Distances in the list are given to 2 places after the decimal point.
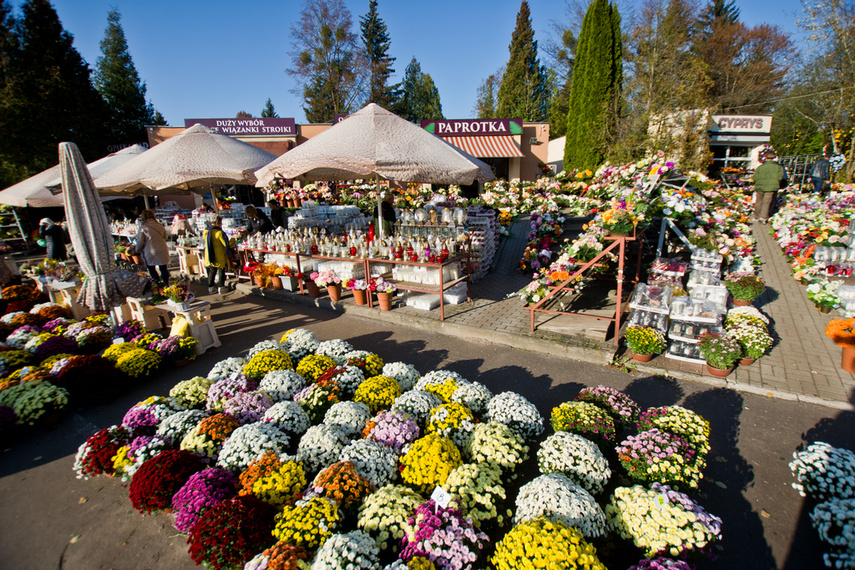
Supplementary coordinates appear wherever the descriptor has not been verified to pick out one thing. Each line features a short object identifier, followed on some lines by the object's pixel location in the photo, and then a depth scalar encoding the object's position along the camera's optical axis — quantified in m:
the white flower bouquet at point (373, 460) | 2.70
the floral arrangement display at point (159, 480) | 2.65
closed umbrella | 4.97
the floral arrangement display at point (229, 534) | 2.16
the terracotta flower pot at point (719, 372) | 4.29
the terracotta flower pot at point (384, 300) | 6.80
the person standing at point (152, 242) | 7.93
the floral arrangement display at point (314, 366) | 4.11
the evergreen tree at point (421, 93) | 49.56
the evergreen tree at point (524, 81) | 37.06
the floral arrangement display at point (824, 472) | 2.46
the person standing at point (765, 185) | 11.57
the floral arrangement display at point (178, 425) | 3.25
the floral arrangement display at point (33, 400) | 3.85
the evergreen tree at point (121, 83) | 33.75
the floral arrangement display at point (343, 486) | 2.42
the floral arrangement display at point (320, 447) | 2.88
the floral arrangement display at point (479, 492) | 2.35
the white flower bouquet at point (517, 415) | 3.16
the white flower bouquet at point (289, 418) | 3.24
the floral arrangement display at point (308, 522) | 2.17
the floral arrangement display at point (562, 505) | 2.21
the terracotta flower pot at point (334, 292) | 7.47
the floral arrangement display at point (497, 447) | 2.73
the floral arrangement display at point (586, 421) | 2.97
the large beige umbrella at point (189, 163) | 6.70
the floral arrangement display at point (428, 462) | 2.64
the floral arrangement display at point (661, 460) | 2.58
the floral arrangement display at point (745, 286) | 5.98
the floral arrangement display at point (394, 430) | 2.97
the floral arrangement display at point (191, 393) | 3.86
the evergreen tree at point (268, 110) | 73.25
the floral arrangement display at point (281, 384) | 3.75
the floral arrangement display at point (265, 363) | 4.13
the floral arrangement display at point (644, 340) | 4.57
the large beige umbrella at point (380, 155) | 5.31
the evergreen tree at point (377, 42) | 37.69
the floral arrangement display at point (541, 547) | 1.87
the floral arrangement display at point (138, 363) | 4.69
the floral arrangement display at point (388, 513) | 2.25
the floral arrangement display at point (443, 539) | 2.02
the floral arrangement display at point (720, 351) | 4.22
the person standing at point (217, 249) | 8.05
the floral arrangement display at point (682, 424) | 2.87
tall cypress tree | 15.68
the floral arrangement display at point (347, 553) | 1.97
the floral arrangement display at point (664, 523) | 2.13
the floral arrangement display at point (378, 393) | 3.53
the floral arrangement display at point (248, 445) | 2.87
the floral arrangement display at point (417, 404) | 3.28
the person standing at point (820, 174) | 14.90
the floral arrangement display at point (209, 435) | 3.07
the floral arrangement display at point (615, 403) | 3.18
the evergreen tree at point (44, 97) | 20.12
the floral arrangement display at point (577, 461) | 2.61
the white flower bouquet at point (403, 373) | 3.97
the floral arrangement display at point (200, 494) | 2.40
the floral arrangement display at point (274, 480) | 2.55
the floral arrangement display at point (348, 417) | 3.18
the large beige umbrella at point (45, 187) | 10.08
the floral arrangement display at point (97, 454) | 3.09
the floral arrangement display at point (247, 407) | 3.45
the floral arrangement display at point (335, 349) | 4.59
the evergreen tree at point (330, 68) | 31.05
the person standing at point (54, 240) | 8.86
